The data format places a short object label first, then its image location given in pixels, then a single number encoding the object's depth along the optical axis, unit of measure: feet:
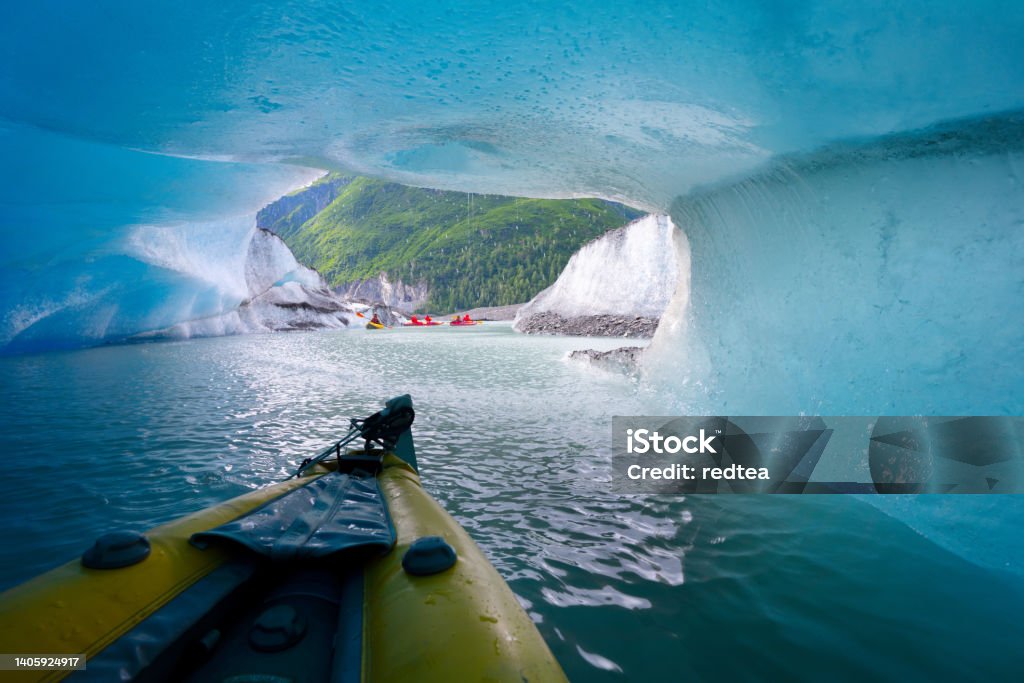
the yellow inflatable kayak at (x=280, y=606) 5.08
